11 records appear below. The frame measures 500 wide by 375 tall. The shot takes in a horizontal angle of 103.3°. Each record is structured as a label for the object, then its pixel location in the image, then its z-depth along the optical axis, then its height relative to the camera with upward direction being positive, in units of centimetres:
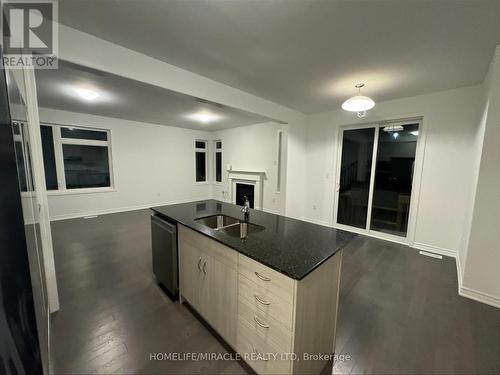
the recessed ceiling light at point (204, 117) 466 +123
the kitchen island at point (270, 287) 112 -81
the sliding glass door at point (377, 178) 370 -20
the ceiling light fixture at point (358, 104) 240 +78
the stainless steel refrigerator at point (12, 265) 54 -29
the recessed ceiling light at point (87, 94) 328 +121
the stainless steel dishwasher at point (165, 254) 201 -96
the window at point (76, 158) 462 +15
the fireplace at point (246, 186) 570 -60
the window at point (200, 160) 725 +20
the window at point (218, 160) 727 +21
